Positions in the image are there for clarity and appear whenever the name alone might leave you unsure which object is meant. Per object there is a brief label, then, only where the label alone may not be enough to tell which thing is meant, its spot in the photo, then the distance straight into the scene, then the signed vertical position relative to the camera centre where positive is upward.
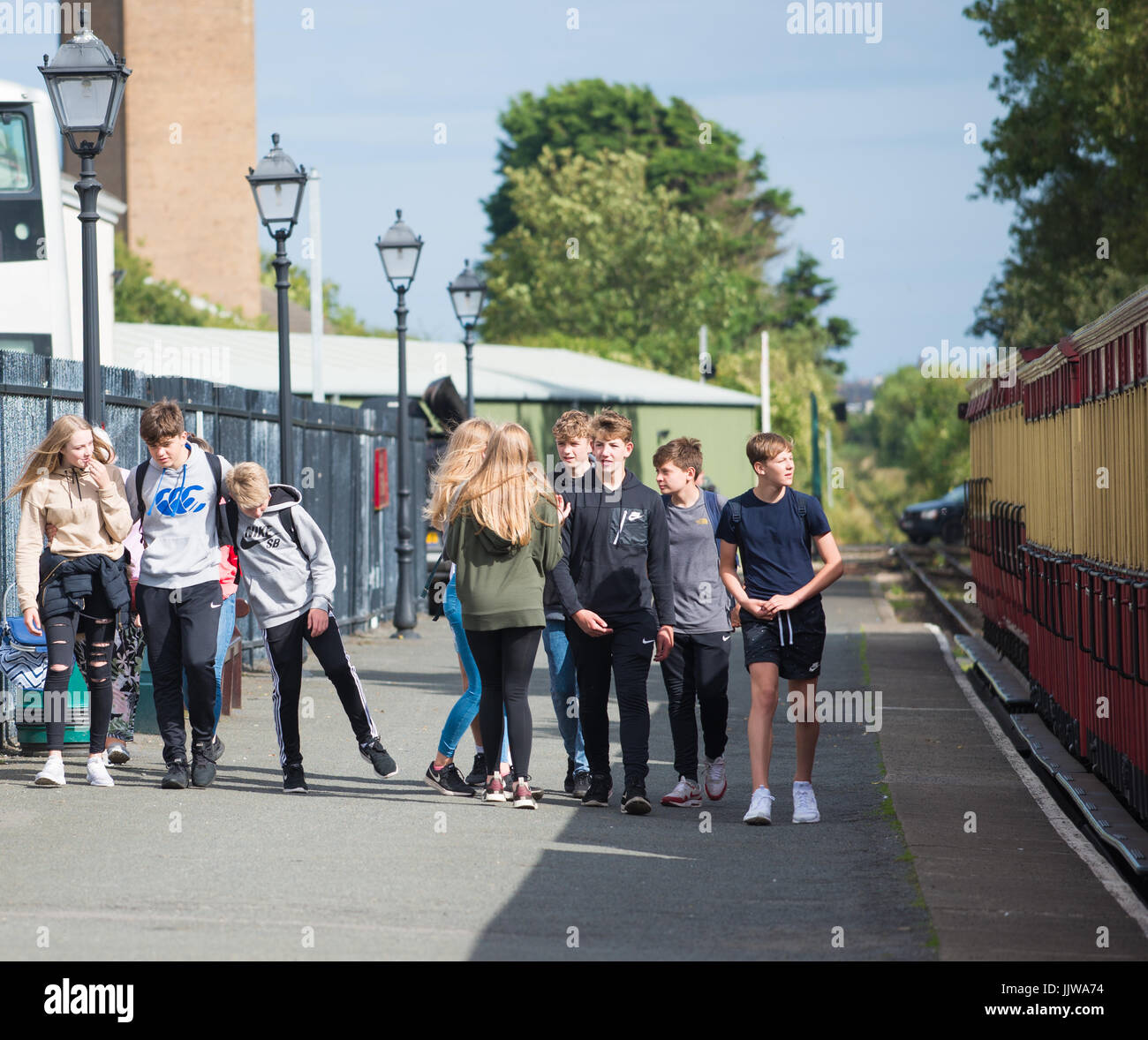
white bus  14.70 +2.32
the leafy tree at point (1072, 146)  28.09 +6.00
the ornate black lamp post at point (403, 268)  19.78 +2.56
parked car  46.31 -0.73
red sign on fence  19.95 +0.23
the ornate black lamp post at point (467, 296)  24.58 +2.78
